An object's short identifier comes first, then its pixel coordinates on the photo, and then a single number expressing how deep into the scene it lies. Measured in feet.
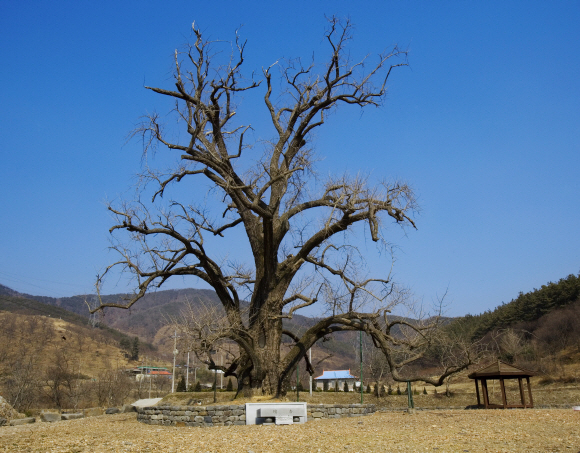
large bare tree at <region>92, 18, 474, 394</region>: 43.06
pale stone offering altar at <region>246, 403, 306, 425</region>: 37.91
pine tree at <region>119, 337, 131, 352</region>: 291.17
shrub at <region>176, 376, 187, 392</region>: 103.04
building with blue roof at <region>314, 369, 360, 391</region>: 181.48
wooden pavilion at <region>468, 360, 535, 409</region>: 54.90
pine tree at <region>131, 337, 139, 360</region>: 271.10
